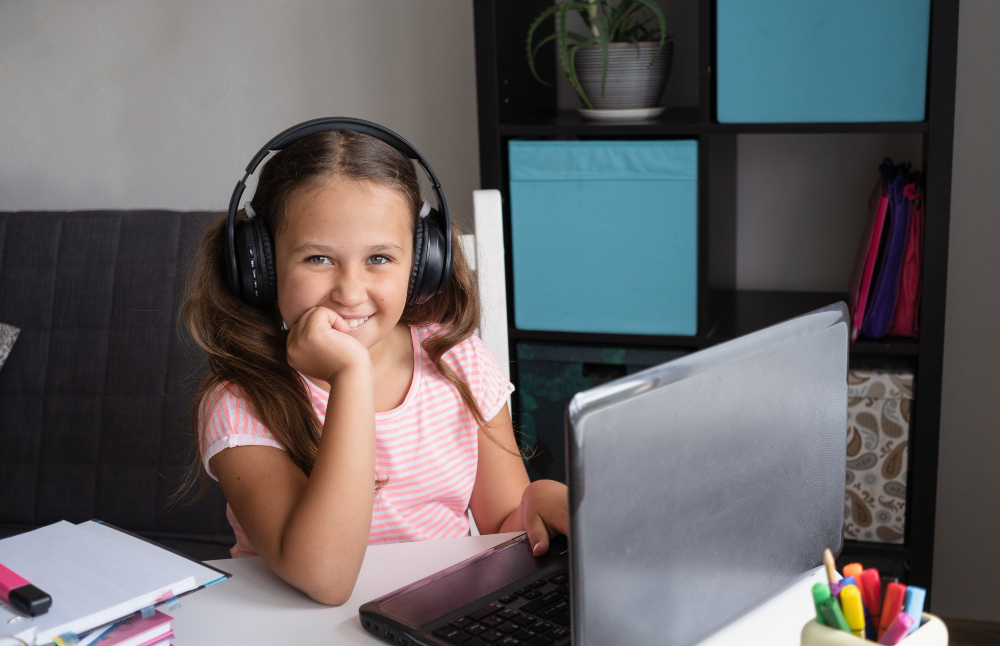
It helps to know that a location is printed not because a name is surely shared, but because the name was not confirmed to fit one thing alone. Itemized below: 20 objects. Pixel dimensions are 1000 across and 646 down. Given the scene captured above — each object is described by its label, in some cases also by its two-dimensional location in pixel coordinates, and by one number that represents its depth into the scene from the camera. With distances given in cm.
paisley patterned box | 168
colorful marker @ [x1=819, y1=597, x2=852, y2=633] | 55
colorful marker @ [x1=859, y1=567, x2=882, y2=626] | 57
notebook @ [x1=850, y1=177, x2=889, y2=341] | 162
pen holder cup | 54
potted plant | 170
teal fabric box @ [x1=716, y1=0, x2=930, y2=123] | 151
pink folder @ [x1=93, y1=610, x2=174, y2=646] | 67
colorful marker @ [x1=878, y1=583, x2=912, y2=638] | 55
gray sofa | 174
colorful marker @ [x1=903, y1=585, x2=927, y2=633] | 55
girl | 85
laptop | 55
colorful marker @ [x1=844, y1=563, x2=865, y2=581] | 58
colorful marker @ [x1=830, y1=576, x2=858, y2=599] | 56
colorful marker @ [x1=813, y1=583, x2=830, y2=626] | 55
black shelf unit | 152
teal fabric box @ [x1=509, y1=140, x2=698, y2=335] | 166
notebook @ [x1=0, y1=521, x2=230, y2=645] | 64
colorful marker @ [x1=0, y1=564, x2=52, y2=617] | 64
